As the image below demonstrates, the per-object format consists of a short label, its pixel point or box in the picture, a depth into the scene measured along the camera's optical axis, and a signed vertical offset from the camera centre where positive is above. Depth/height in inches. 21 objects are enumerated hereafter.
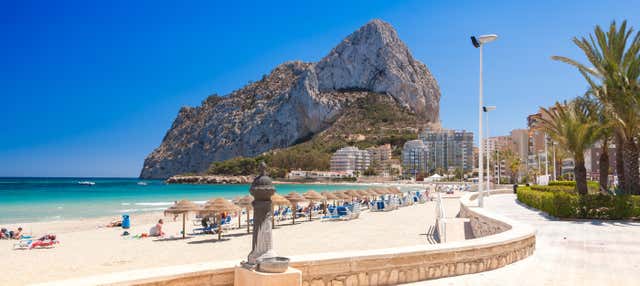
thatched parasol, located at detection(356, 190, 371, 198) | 1170.0 -74.2
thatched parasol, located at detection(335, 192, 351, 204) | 1055.6 -72.1
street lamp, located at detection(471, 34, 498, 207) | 586.8 +101.9
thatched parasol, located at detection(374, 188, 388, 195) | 1362.3 -78.5
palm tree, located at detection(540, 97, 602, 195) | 717.3 +61.9
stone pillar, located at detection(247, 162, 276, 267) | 177.2 -19.9
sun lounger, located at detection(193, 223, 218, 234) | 721.6 -105.6
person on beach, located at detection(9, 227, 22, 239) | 720.7 -114.2
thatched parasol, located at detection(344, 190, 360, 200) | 1108.5 -69.6
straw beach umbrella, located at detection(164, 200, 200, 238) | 657.6 -63.7
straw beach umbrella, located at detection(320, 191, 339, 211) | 986.0 -68.1
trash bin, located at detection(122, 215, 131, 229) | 834.2 -109.5
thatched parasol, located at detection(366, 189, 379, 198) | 1257.3 -76.6
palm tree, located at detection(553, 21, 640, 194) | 629.6 +124.1
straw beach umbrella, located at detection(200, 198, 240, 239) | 648.4 -61.9
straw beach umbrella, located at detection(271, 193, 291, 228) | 739.7 -58.8
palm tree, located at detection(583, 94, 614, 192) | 742.6 +61.6
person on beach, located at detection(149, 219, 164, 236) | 705.0 -104.2
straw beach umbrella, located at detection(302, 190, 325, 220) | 884.6 -61.2
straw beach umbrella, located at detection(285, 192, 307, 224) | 821.2 -61.0
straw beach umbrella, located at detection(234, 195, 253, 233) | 716.6 -61.5
